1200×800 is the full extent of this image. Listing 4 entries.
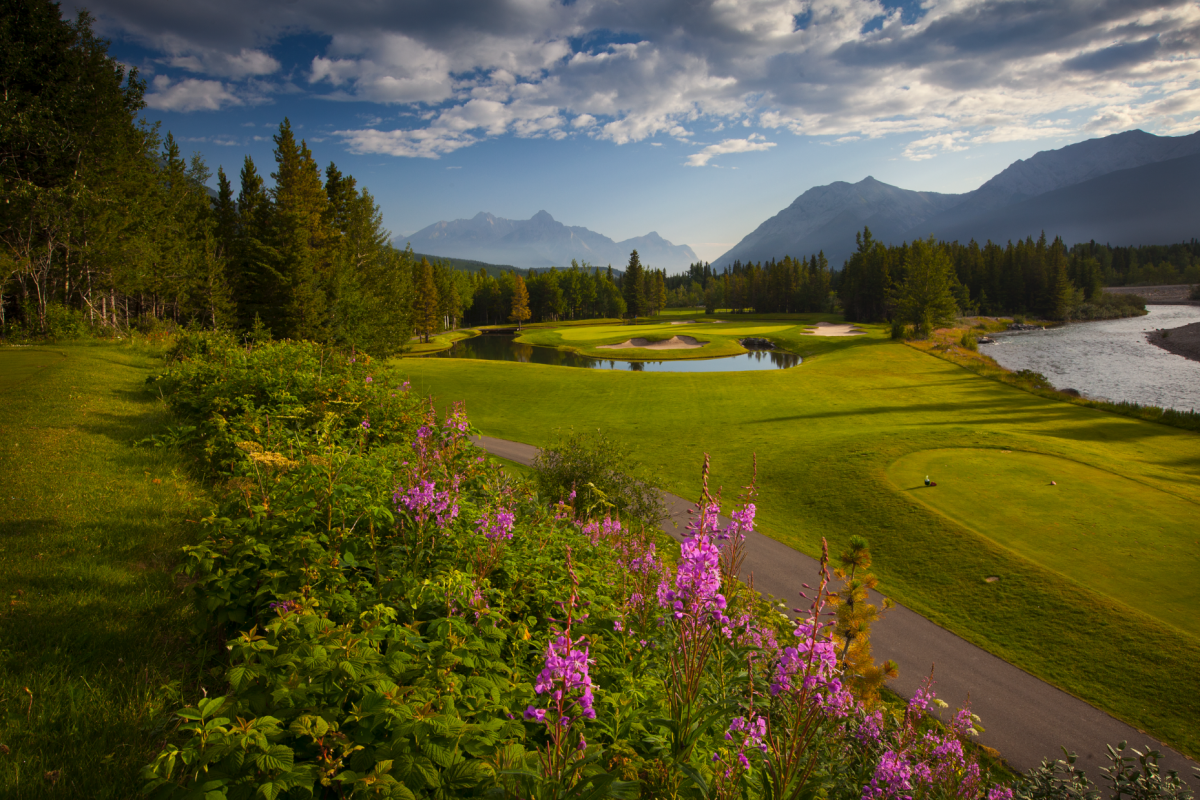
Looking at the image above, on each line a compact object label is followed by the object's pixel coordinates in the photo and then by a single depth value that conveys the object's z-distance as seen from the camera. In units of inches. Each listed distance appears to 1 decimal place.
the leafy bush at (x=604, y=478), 556.4
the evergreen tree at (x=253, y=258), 1429.7
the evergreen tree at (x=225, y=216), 1755.7
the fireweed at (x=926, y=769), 133.8
